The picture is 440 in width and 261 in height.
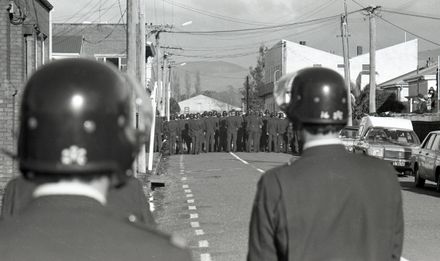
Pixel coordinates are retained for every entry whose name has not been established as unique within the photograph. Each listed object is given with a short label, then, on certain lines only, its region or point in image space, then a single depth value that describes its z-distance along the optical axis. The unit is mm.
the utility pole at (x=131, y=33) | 21562
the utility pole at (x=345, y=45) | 44600
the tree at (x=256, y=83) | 123375
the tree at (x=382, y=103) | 62188
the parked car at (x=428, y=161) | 19906
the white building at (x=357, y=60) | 89875
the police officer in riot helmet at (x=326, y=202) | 3436
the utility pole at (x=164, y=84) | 66775
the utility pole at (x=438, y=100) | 46906
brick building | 17016
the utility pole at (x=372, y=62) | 41781
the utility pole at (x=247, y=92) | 104669
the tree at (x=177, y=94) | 191050
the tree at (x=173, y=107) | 112812
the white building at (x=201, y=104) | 171875
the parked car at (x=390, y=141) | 25812
